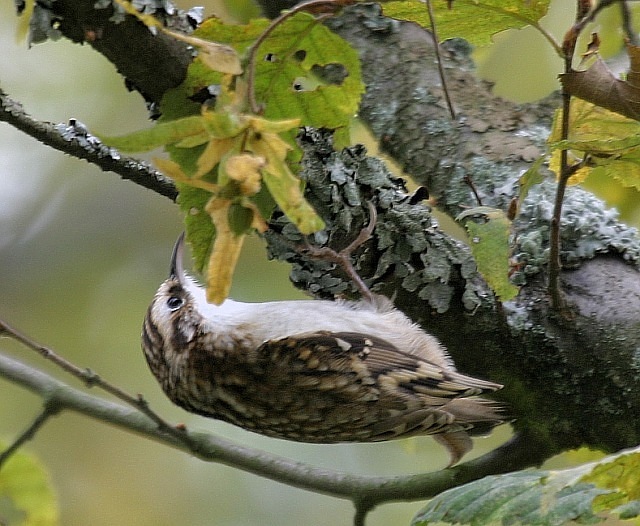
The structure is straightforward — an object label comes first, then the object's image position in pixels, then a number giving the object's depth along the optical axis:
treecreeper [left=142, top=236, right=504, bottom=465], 3.04
